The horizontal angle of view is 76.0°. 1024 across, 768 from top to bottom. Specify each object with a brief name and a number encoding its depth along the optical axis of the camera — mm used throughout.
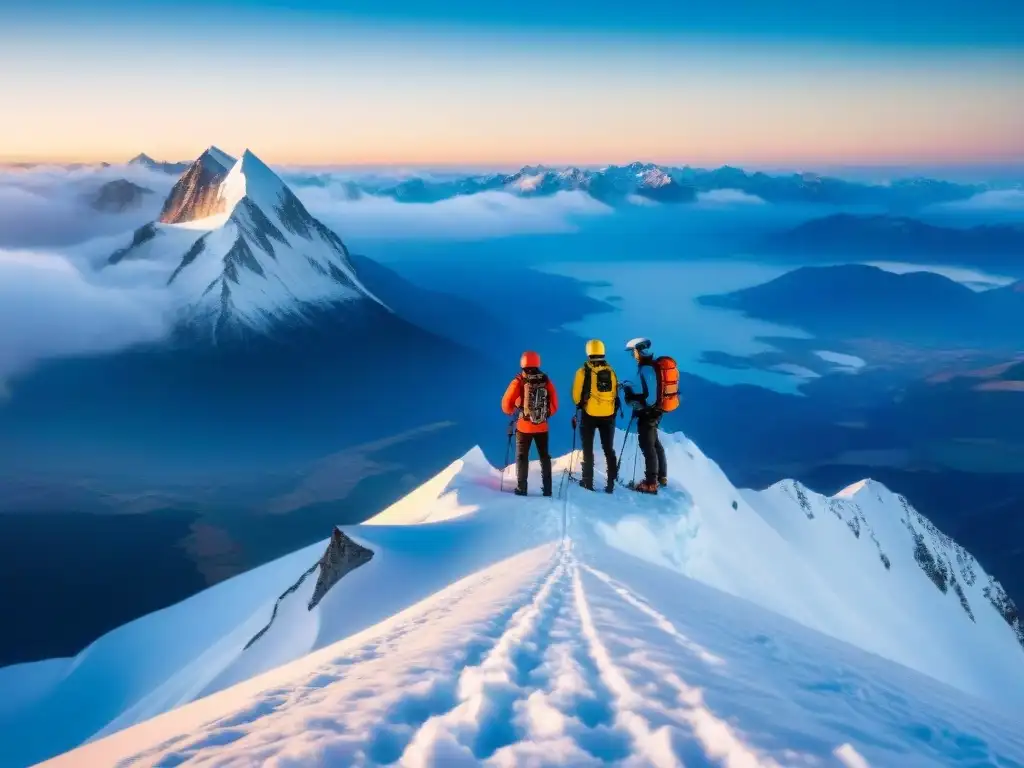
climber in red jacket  13414
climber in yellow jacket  13422
